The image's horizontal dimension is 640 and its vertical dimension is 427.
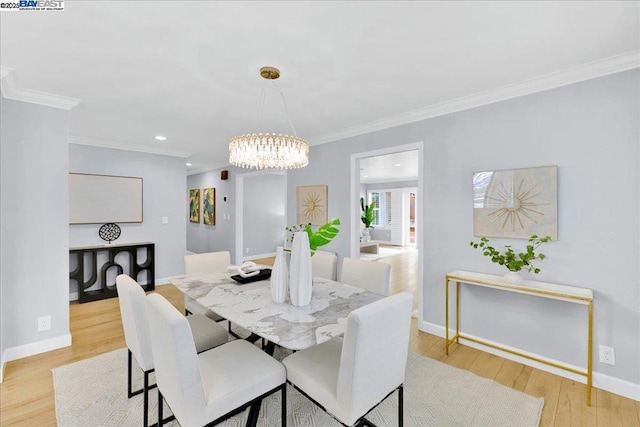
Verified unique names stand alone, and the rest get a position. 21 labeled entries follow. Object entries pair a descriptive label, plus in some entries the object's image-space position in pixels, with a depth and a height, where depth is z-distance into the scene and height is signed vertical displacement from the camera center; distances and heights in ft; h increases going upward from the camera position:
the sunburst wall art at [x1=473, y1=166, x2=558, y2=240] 7.32 +0.22
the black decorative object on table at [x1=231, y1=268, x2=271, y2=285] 7.49 -1.83
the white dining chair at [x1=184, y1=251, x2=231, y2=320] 8.38 -1.84
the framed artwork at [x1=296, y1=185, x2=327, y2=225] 13.24 +0.29
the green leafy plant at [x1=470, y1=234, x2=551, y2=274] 7.20 -1.20
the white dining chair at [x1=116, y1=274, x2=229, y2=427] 5.22 -2.48
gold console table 6.36 -1.96
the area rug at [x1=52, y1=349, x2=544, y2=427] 5.76 -4.27
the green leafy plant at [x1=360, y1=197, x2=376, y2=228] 31.04 -0.57
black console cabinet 12.92 -2.85
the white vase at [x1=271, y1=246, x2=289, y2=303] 6.01 -1.52
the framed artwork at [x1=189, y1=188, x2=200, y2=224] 24.20 +0.43
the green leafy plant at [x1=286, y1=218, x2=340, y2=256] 6.15 -0.54
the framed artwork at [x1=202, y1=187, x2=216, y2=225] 22.02 +0.32
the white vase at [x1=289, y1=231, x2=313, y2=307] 5.83 -1.31
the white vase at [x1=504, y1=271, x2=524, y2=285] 7.29 -1.75
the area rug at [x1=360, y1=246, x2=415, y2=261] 25.25 -4.12
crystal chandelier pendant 7.06 +1.58
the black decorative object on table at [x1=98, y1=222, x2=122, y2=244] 14.06 -1.10
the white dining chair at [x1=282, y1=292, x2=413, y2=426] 3.96 -2.48
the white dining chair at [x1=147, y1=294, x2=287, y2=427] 3.84 -2.70
